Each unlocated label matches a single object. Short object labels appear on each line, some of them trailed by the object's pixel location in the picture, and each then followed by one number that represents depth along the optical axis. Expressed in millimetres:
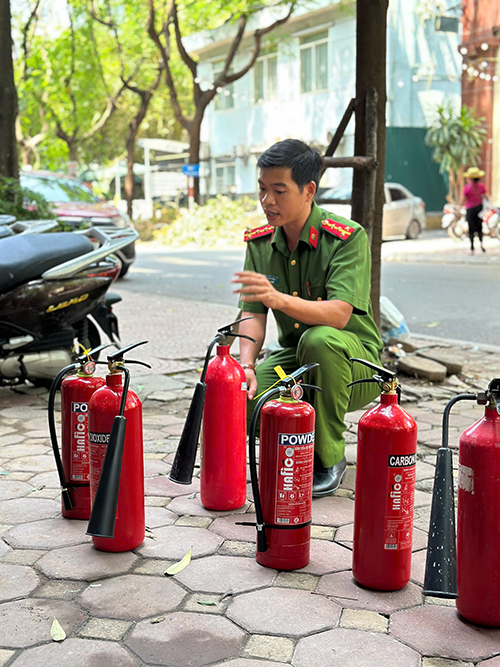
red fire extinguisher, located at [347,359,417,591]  2326
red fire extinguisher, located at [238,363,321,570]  2484
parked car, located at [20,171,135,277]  10750
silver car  18203
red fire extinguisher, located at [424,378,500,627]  2107
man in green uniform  3061
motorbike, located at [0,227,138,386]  4406
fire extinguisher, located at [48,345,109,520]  2871
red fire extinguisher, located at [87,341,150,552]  2576
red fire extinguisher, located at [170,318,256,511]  2887
